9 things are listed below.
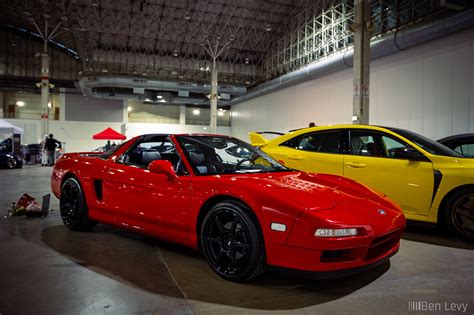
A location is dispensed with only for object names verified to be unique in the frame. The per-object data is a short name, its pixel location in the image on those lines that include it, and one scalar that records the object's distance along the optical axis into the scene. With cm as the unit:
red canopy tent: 2162
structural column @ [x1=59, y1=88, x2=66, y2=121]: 2927
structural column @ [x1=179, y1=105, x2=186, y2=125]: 3117
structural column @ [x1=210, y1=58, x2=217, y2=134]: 2009
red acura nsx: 253
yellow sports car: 409
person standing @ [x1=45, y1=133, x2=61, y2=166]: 1827
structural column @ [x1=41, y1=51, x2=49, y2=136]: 1928
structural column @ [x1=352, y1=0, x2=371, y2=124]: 904
